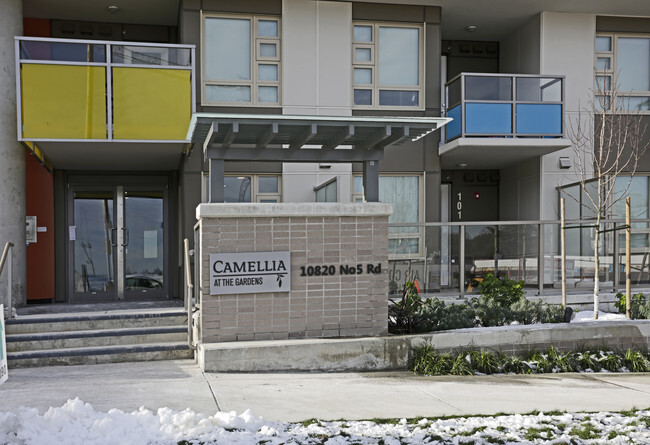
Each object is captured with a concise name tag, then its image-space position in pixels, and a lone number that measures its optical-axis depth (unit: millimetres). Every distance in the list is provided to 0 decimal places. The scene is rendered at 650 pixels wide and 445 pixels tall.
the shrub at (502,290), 11164
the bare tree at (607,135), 14406
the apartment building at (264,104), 12008
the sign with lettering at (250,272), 8781
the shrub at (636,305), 10930
